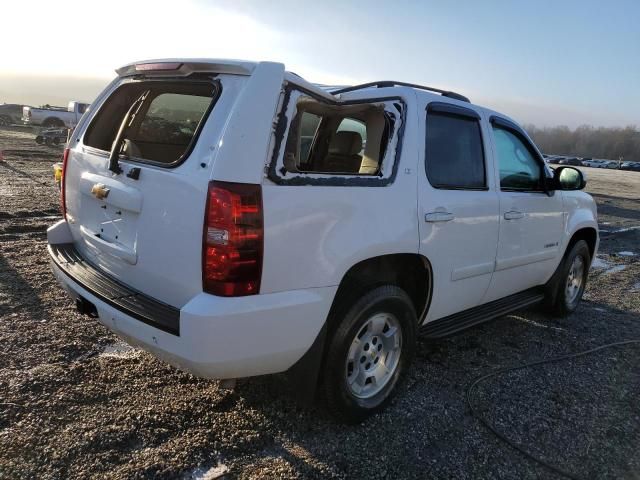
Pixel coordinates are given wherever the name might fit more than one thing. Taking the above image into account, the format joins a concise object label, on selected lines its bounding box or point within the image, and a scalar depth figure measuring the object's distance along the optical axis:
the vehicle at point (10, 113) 38.38
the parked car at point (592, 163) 64.12
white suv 2.31
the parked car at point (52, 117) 31.61
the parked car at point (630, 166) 61.18
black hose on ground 2.82
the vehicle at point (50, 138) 23.61
